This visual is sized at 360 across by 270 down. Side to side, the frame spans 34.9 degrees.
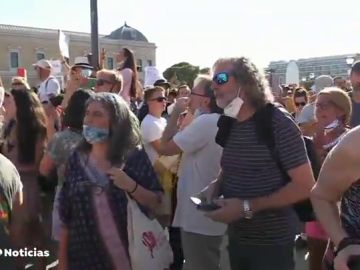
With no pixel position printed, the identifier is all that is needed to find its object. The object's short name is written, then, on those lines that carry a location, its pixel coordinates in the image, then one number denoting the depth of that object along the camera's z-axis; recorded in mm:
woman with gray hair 3008
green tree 73088
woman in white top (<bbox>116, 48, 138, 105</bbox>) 6617
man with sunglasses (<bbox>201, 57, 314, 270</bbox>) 2850
